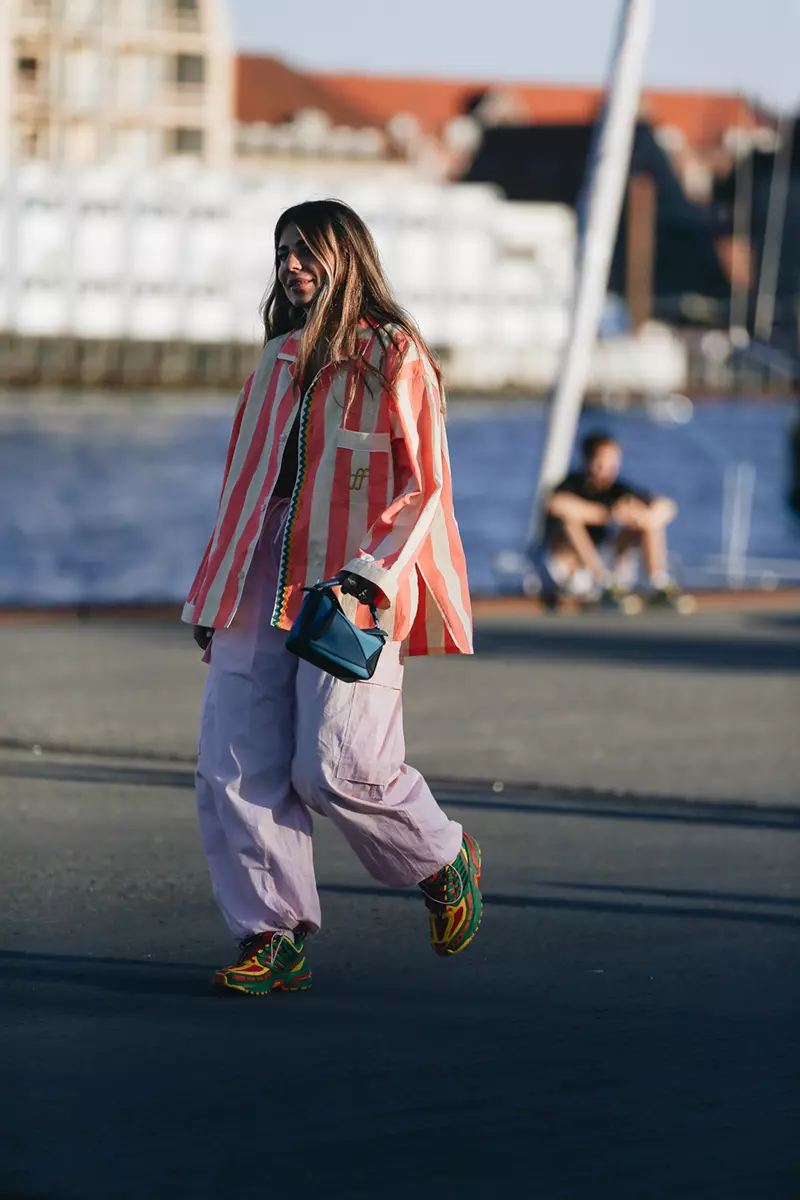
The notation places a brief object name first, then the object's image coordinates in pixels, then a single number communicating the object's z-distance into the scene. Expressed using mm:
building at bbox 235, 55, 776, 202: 130125
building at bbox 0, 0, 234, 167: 101438
